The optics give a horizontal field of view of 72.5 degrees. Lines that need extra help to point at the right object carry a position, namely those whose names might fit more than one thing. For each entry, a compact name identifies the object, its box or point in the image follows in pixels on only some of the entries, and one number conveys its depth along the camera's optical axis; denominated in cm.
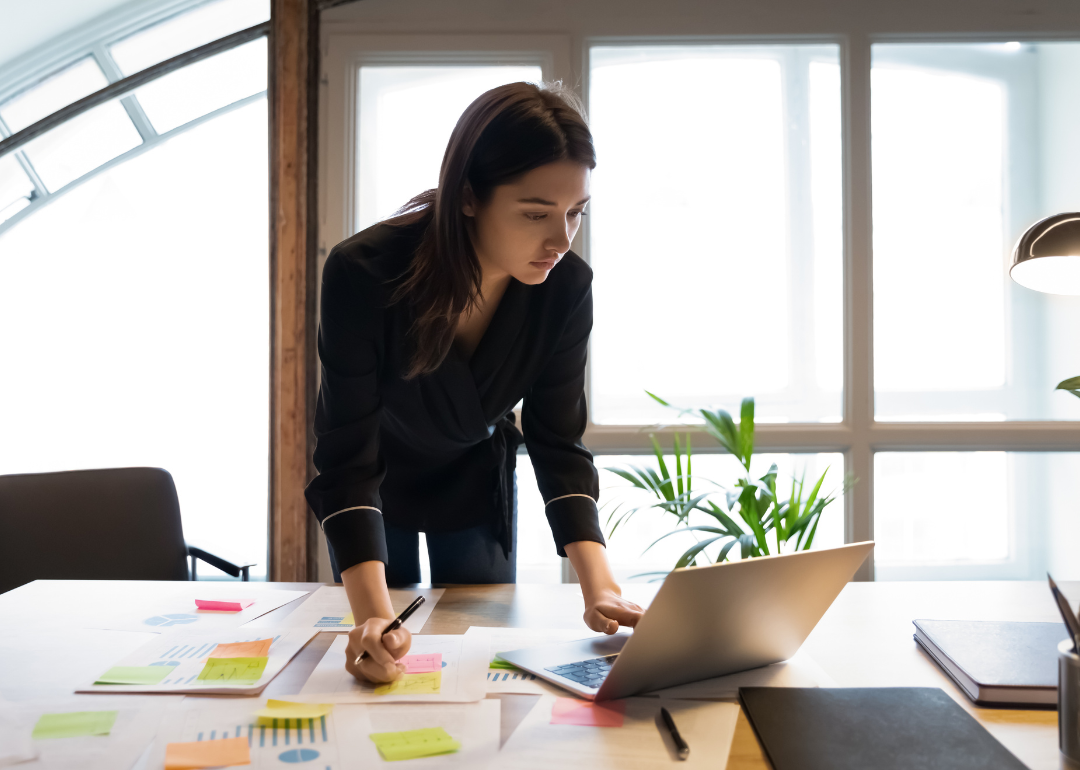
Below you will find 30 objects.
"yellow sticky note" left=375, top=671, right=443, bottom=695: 83
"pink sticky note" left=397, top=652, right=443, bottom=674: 90
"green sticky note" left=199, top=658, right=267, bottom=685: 86
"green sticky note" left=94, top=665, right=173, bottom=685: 86
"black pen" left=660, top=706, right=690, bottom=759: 70
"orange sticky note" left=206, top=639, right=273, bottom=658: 95
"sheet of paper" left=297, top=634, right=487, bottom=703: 82
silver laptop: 75
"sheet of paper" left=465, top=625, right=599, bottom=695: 85
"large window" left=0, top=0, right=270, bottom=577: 289
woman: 108
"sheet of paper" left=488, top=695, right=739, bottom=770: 68
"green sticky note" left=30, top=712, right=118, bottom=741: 73
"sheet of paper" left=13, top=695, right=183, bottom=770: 68
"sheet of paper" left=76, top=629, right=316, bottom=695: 84
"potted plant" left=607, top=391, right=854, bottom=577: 229
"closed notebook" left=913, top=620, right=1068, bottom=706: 80
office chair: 175
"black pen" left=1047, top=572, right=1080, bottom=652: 67
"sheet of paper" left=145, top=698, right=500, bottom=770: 68
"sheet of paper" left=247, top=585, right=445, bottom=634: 109
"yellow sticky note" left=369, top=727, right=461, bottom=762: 69
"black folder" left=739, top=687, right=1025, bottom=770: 67
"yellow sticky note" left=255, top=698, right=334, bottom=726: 77
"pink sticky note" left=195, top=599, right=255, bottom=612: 117
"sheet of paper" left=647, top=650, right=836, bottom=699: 86
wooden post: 270
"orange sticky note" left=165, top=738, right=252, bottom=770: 66
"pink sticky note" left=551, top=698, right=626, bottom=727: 77
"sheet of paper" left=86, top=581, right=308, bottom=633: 109
